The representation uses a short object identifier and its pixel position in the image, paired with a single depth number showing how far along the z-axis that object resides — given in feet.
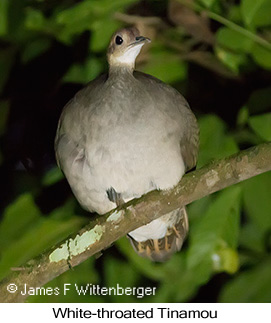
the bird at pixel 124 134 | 12.52
